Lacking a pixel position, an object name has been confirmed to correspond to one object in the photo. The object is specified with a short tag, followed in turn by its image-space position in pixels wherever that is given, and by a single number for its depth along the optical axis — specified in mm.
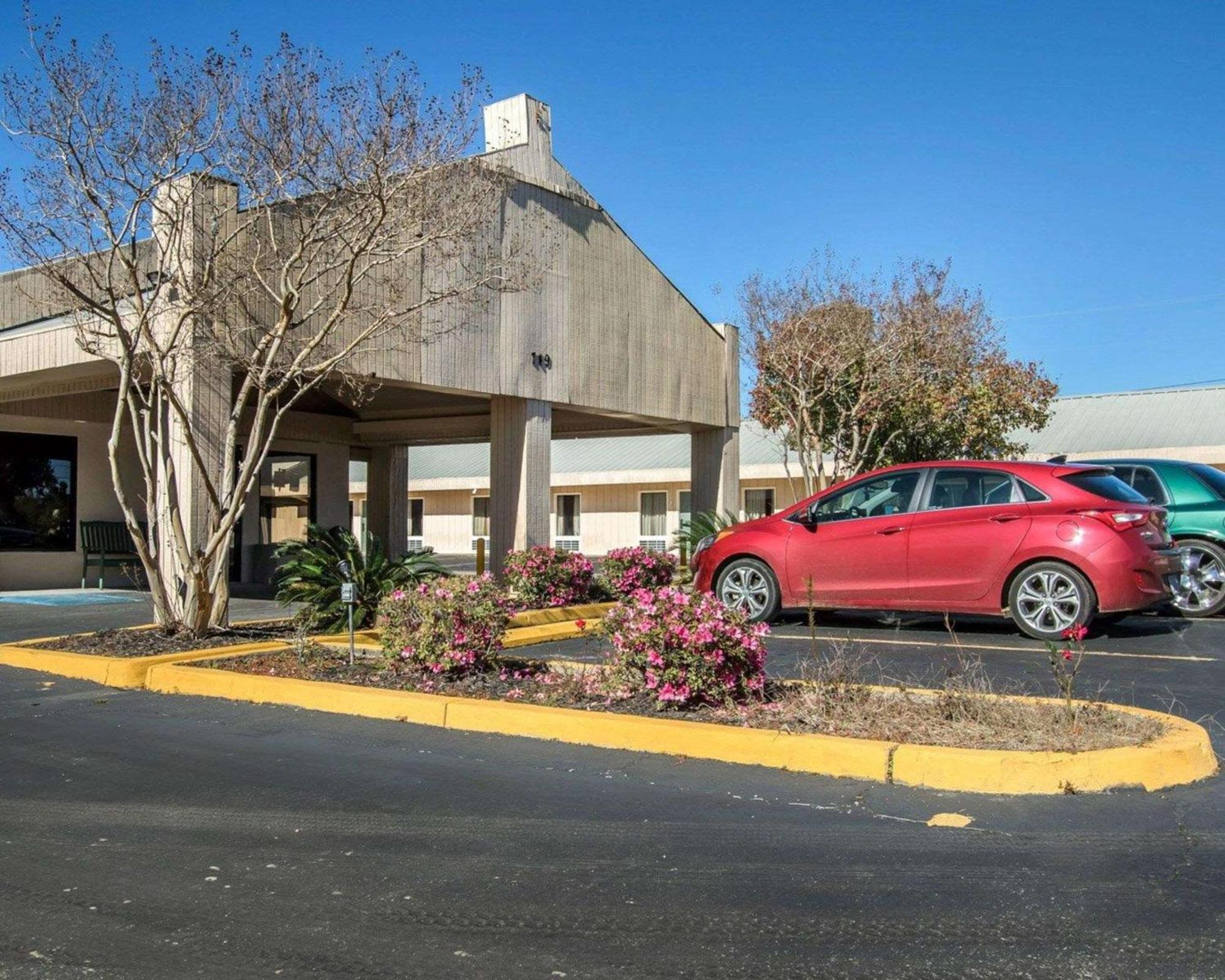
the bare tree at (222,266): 10383
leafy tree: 21500
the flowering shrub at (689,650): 7141
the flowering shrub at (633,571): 14344
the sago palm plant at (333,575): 11203
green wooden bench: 18812
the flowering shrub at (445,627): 8383
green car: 12469
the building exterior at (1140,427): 28094
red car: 10250
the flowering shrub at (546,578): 13617
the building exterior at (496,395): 14867
